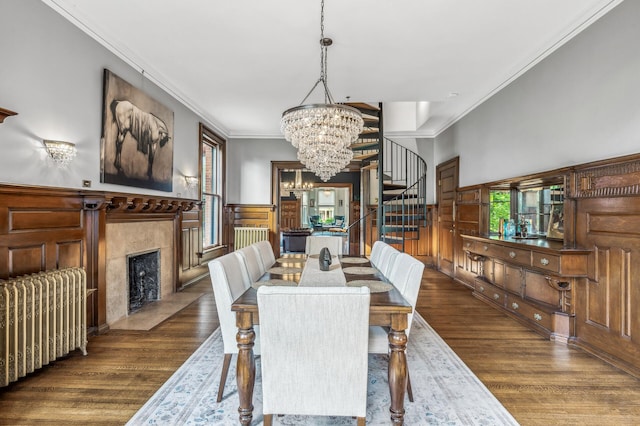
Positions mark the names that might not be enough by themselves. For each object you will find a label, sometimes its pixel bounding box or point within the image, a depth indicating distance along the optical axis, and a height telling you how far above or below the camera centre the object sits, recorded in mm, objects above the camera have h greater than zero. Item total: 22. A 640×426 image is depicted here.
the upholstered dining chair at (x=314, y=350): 1442 -618
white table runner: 2357 -481
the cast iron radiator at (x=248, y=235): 7098 -454
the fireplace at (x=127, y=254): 3469 -477
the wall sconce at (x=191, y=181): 5153 +513
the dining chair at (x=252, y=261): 2631 -401
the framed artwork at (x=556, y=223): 3725 -95
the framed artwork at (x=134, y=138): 3363 +865
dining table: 1718 -663
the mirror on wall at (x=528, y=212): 3838 +38
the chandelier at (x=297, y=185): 11859 +1051
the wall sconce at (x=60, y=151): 2662 +508
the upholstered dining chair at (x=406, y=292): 2047 -498
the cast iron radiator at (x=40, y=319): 2131 -755
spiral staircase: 5637 +788
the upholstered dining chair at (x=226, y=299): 2068 -542
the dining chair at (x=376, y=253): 3302 -400
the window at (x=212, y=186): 6250 +549
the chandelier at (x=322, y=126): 2971 +809
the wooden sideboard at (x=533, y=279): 2964 -685
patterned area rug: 1923 -1184
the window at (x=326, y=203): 18906 +626
